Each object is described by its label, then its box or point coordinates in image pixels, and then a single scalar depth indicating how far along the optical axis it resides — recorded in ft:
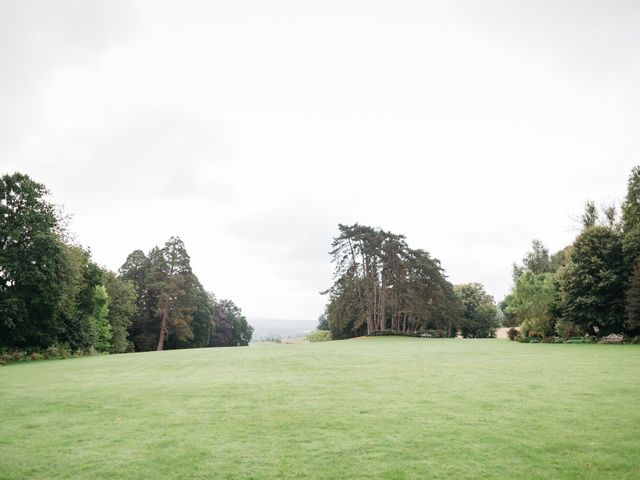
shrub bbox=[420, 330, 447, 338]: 181.98
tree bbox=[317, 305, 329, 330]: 334.01
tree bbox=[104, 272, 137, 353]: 182.70
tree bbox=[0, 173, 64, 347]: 99.91
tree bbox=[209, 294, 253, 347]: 296.30
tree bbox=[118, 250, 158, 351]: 216.74
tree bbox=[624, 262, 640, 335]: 101.30
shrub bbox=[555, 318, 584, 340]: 119.03
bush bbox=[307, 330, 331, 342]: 235.40
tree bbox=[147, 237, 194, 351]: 202.90
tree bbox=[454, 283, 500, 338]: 235.81
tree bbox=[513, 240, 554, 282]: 261.44
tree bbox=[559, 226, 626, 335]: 113.39
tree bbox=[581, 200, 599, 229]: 170.30
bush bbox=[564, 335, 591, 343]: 113.73
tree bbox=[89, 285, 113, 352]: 146.82
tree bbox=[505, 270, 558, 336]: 129.08
